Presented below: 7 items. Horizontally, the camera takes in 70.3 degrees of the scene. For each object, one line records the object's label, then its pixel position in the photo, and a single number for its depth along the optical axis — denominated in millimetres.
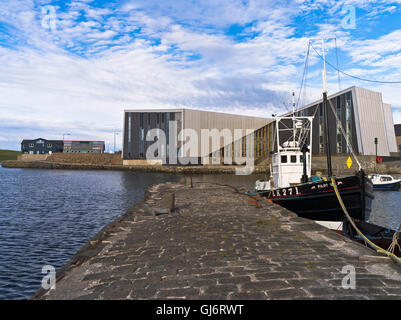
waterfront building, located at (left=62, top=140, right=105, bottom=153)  122500
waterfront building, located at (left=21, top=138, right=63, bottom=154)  119062
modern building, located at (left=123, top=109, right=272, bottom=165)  73938
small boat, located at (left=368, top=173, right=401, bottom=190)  35812
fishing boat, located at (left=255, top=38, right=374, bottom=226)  13617
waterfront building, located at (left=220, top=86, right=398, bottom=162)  53219
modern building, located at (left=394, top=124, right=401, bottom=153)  77362
